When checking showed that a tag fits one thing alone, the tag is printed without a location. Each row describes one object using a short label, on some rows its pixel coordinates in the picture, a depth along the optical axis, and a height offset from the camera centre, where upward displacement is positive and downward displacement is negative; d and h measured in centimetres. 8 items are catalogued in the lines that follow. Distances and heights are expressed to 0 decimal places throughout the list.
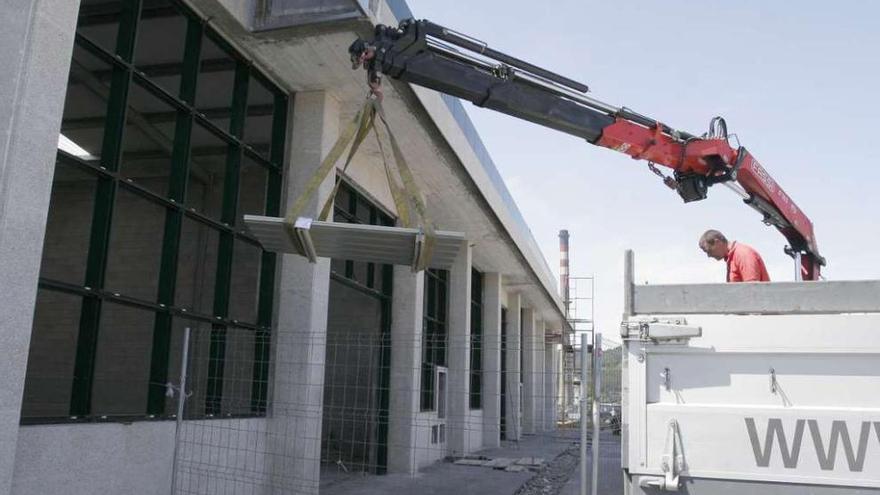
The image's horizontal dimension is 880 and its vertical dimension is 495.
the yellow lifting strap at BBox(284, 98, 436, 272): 578 +154
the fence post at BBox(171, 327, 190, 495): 685 -30
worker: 573 +107
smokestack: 4656 +749
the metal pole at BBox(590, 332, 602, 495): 529 -2
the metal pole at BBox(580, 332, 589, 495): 530 -15
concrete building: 557 +174
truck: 409 +1
